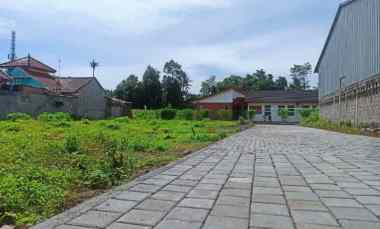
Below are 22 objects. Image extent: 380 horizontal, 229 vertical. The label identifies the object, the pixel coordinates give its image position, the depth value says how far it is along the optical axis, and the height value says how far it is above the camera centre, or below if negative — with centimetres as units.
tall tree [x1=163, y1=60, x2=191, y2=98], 6650 +866
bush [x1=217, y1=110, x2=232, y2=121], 3919 +48
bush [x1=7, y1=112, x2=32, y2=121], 1973 -7
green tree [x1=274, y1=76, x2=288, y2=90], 7706 +810
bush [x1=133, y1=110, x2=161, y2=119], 3783 +35
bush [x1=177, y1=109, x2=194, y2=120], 3734 +40
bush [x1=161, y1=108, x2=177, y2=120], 3816 +49
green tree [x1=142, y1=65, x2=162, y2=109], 5750 +432
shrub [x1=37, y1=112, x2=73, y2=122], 2103 -7
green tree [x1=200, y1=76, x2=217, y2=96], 7757 +727
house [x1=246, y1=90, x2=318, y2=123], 4344 +180
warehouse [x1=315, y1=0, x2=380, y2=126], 1617 +318
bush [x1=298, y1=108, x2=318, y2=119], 3714 +81
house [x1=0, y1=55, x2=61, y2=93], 3397 +431
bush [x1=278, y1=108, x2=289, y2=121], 4241 +74
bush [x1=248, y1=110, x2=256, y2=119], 4227 +58
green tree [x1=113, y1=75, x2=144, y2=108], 5722 +394
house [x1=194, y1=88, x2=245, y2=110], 4703 +247
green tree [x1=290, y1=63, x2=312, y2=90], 8269 +1070
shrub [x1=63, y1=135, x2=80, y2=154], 685 -59
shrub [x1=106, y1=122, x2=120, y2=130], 1604 -48
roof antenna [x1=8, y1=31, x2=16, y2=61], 4857 +956
